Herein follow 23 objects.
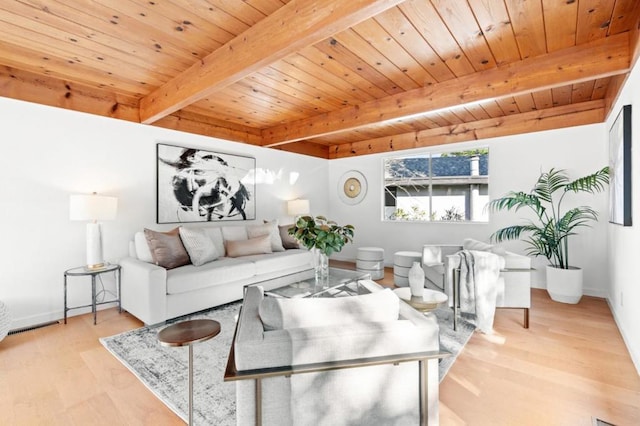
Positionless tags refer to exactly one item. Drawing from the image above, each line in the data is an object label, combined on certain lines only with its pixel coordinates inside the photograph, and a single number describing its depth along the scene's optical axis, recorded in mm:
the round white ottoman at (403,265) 4062
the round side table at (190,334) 1307
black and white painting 3812
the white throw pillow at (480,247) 3005
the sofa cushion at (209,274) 2900
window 4668
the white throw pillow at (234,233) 3963
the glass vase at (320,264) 2998
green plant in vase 2877
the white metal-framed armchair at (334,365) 1094
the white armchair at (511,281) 2756
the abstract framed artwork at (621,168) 2338
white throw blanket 2668
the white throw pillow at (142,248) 3125
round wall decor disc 5910
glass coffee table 2600
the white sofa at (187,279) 2766
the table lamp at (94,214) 2801
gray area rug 1689
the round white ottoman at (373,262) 4610
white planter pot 3408
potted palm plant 3438
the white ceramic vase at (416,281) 2420
